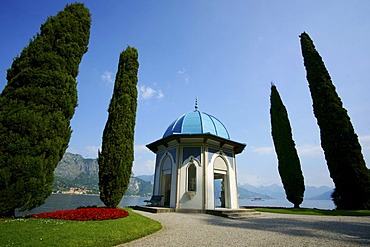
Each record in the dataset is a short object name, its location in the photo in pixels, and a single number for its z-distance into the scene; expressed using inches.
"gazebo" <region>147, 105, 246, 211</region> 548.1
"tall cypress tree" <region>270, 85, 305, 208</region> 788.6
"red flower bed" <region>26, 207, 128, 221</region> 287.6
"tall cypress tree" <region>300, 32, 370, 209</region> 632.4
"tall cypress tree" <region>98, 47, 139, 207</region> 405.1
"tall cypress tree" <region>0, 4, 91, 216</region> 287.1
